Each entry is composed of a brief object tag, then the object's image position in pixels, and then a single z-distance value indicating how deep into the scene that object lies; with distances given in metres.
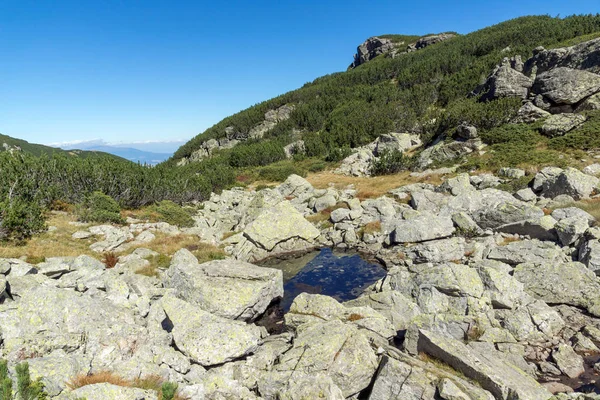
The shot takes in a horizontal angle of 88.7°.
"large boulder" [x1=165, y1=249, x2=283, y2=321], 14.15
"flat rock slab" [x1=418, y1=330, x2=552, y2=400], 8.43
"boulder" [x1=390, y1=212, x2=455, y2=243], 23.16
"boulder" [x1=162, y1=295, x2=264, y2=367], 10.37
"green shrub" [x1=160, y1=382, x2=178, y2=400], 6.67
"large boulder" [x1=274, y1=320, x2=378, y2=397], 9.54
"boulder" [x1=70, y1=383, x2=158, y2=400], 7.31
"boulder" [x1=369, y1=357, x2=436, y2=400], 8.48
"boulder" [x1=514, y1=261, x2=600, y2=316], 14.10
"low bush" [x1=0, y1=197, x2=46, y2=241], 20.69
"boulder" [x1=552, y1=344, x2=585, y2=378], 10.79
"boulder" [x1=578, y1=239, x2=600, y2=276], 15.64
